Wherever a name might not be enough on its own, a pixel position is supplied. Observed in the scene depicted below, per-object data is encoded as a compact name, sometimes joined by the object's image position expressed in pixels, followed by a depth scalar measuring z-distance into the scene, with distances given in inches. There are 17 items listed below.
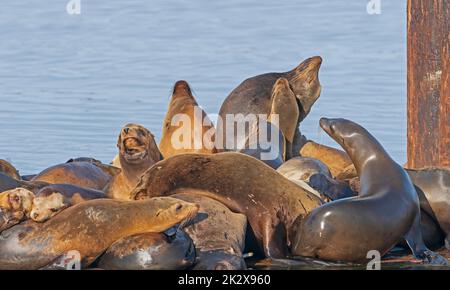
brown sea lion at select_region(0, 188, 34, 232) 591.8
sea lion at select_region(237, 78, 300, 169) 755.4
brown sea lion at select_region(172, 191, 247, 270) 582.6
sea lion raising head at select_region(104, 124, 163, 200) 700.7
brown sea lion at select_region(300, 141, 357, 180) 813.9
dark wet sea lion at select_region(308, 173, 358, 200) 677.4
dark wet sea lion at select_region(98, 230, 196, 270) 569.9
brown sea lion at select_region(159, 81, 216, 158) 771.4
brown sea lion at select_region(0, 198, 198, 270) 578.6
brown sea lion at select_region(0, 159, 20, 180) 733.3
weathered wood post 735.7
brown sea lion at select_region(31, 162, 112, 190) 730.2
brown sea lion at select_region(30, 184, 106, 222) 594.5
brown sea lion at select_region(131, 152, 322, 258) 628.4
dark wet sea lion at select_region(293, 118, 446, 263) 601.3
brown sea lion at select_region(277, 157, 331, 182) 708.0
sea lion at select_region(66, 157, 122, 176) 775.7
